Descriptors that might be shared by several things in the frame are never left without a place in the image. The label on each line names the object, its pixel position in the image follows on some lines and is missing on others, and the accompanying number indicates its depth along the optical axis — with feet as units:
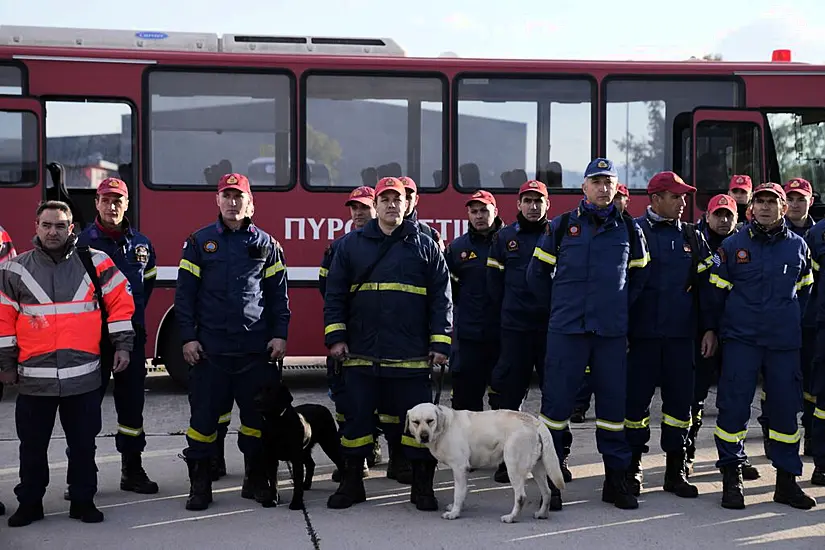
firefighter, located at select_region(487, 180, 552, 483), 23.43
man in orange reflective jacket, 18.80
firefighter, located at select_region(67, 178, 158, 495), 21.49
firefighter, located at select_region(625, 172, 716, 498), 21.02
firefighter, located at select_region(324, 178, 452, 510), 20.33
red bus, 33.58
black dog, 19.67
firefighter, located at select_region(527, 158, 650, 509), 20.18
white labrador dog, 19.11
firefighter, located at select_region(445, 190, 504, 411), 24.56
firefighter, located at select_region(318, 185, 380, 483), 21.21
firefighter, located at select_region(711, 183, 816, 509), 20.49
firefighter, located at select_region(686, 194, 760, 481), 22.91
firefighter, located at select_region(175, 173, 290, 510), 20.44
